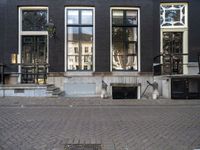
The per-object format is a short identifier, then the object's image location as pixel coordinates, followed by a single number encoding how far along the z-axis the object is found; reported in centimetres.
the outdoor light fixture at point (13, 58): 955
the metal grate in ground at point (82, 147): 348
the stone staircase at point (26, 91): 861
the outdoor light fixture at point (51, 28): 923
